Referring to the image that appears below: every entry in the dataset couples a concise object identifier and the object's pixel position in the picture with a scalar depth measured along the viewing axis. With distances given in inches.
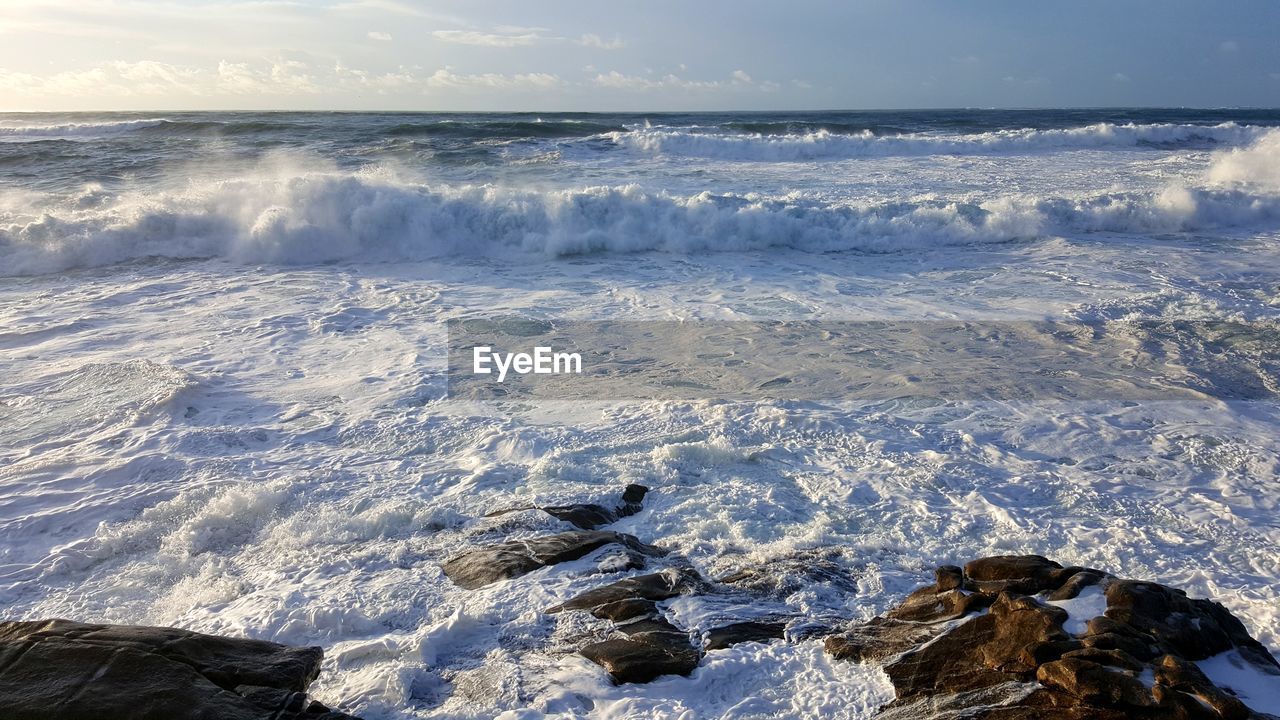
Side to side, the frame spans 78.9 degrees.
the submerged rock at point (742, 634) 133.6
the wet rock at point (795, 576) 152.4
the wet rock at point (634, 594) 143.3
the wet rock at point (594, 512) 182.1
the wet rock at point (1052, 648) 99.2
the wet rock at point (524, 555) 160.1
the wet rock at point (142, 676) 106.0
